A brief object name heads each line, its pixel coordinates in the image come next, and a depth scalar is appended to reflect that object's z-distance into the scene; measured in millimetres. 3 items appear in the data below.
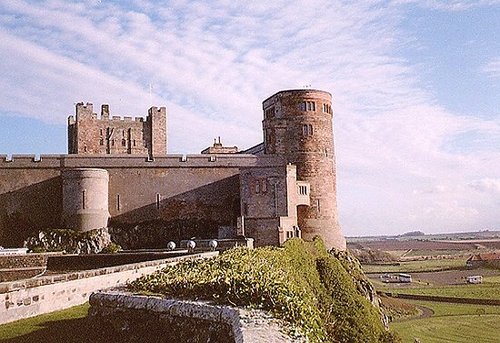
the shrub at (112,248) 41781
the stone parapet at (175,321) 8398
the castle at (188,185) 45031
